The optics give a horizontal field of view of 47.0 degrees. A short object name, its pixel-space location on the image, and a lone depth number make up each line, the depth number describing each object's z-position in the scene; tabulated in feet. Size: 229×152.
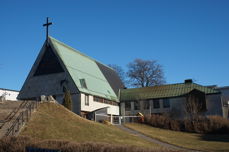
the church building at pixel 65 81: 119.14
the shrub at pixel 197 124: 104.32
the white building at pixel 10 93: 183.73
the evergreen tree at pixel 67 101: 105.97
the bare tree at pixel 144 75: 202.80
